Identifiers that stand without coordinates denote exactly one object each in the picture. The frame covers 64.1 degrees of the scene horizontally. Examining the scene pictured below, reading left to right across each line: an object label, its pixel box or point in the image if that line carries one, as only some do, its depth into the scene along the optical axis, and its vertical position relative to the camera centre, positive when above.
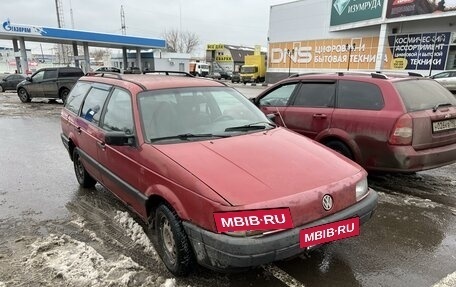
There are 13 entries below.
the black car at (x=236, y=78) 45.56 -3.47
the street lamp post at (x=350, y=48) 33.62 +0.19
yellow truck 43.50 -2.37
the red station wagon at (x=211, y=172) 2.48 -0.96
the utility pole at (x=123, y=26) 65.76 +3.89
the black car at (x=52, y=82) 17.00 -1.58
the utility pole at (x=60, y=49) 49.97 -0.26
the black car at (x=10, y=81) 26.11 -2.34
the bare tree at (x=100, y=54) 93.44 -1.56
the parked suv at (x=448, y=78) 20.80 -1.56
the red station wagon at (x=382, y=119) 4.57 -0.90
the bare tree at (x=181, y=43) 95.81 +1.46
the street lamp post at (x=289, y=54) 40.03 -0.47
